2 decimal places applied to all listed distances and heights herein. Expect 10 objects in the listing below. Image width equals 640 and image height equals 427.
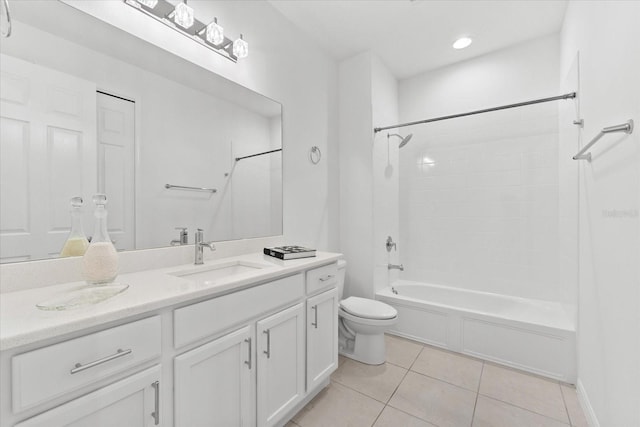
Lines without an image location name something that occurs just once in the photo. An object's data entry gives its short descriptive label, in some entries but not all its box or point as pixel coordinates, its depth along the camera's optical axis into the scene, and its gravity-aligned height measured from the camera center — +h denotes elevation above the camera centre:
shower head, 2.81 +0.74
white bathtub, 1.96 -0.91
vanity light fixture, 1.38 +1.01
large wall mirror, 1.04 +0.36
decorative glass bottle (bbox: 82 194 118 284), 1.01 -0.15
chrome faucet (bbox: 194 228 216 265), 1.52 -0.18
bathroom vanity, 0.70 -0.45
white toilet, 2.09 -0.87
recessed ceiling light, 2.50 +1.53
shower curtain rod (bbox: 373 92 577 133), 1.96 +0.84
